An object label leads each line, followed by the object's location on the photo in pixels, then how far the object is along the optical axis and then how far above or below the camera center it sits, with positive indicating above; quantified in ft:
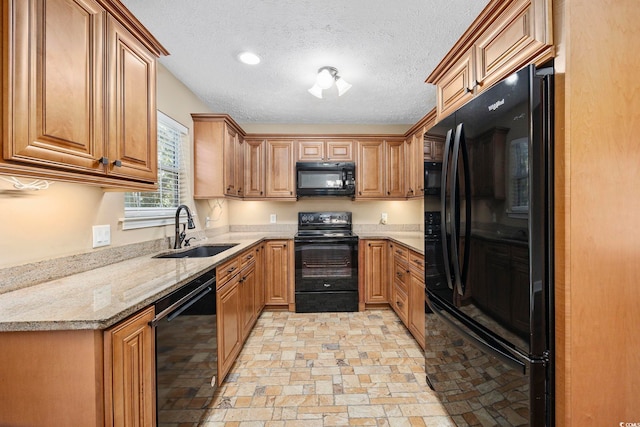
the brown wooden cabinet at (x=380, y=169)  11.67 +1.96
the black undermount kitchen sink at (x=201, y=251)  7.03 -1.12
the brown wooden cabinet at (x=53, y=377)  2.70 -1.70
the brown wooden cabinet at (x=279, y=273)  10.63 -2.45
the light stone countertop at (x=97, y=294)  2.67 -1.07
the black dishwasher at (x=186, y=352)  3.67 -2.30
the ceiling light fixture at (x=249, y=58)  6.89 +4.19
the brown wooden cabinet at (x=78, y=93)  2.82 +1.60
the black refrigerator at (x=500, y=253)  3.20 -0.57
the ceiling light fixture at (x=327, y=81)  7.62 +4.01
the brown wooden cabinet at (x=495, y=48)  3.38 +2.65
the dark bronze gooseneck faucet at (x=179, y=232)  7.25 -0.53
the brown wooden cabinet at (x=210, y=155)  9.21 +2.06
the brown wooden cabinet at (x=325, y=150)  11.58 +2.79
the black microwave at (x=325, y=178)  11.35 +1.52
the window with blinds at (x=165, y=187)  6.46 +0.85
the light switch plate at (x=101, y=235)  5.13 -0.44
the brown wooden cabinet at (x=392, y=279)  8.05 -2.48
